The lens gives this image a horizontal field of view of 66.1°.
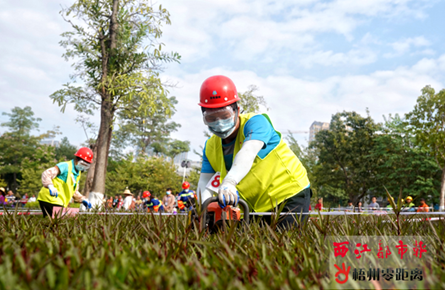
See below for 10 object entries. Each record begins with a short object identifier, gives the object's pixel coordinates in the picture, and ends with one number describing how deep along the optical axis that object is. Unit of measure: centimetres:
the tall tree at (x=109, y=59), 1288
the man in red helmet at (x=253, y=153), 292
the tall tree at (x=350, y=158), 3269
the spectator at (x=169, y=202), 1506
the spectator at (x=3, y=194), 1676
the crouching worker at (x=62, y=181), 587
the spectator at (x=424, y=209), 1038
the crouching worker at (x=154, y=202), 1330
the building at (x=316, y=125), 17538
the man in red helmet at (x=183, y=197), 1316
